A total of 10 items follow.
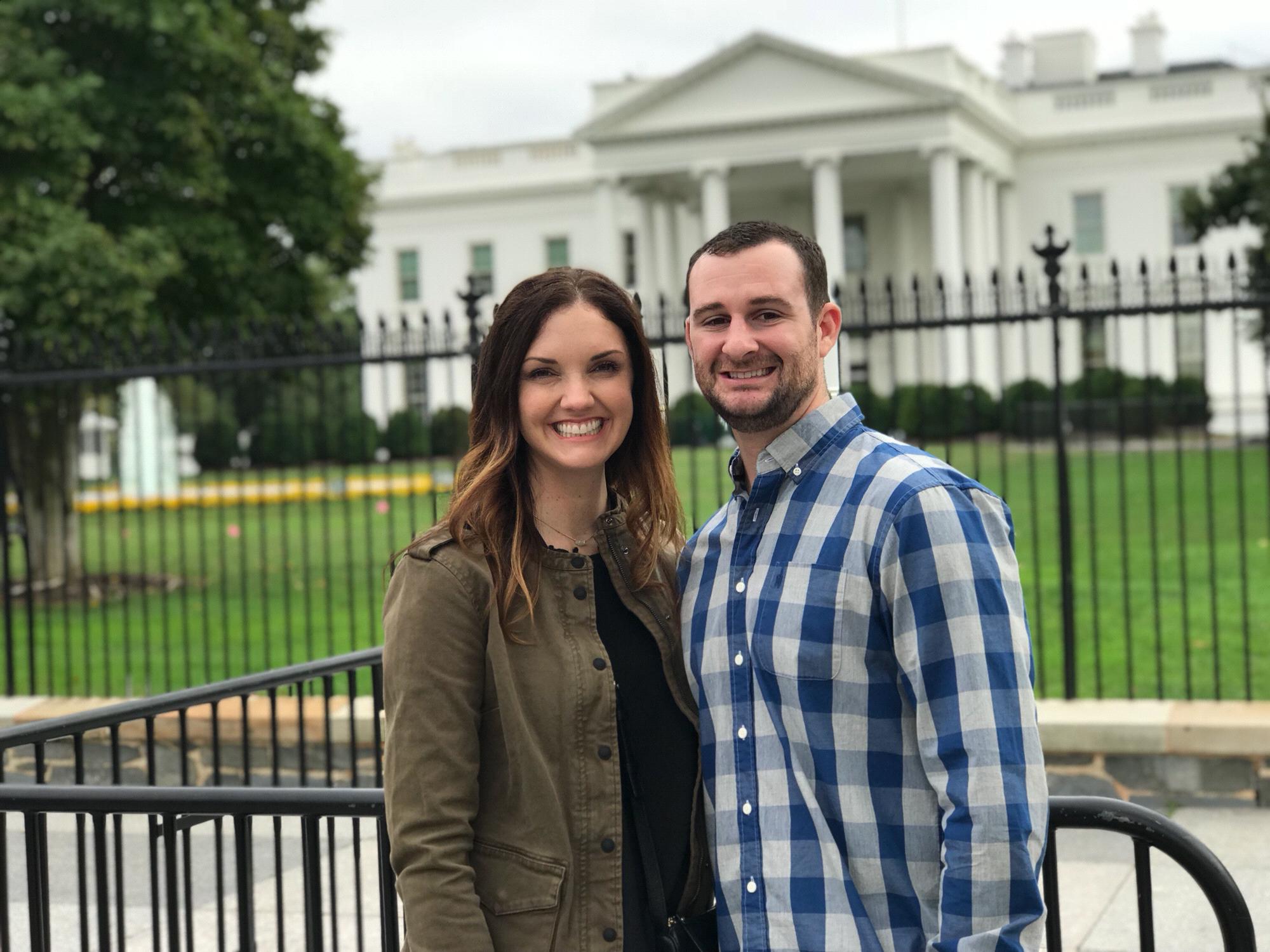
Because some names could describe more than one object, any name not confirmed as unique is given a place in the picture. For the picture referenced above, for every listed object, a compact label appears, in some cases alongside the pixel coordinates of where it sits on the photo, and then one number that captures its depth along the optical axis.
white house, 41.75
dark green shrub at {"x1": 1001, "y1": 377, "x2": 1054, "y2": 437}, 25.25
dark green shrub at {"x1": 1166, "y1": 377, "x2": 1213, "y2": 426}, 25.69
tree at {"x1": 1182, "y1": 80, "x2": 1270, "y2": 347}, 20.28
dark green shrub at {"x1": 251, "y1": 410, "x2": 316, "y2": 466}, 27.42
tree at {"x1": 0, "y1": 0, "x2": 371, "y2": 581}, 12.04
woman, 2.00
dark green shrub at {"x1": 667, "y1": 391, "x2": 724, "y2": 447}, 18.20
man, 1.82
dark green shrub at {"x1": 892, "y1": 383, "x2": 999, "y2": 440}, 23.38
